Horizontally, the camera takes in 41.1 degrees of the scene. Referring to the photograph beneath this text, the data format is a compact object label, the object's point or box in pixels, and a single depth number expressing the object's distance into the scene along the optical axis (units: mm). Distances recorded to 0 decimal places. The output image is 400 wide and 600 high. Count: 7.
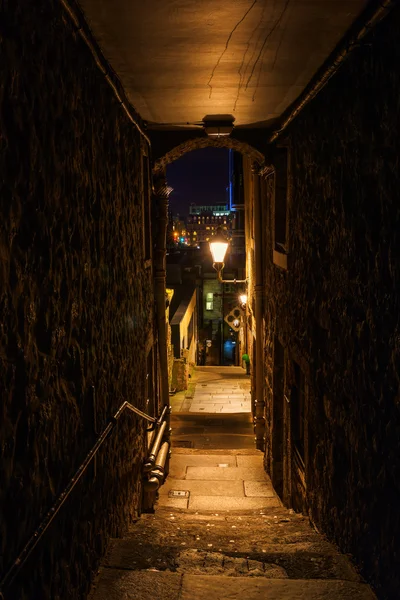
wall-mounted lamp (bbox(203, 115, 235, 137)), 6582
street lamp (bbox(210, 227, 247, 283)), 10688
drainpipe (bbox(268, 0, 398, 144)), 2998
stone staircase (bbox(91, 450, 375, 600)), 3635
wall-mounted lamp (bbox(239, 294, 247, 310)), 16389
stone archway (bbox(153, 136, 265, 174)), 7742
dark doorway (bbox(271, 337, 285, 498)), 8273
